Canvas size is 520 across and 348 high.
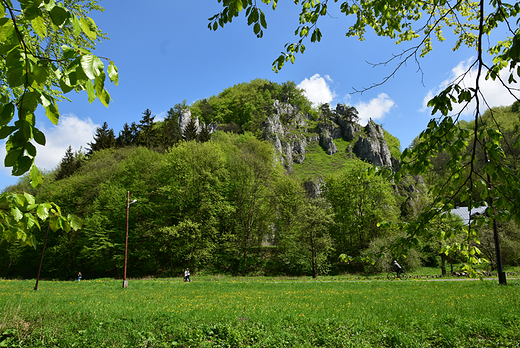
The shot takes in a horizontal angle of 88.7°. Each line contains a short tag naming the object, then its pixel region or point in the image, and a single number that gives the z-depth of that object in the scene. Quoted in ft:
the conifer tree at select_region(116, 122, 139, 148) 178.09
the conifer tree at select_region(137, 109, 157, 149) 166.66
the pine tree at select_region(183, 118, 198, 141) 173.05
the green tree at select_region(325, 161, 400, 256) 104.27
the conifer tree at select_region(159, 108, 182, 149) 169.46
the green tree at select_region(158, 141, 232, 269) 89.51
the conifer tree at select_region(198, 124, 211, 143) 166.40
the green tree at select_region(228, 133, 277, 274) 98.94
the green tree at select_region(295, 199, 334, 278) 82.09
